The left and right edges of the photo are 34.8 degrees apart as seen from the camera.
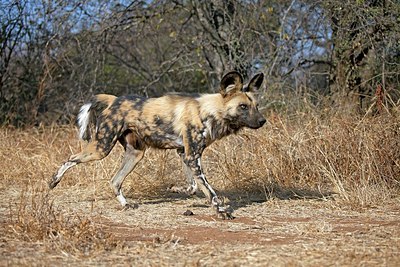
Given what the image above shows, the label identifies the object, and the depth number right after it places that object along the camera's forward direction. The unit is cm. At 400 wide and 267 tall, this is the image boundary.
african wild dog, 656
